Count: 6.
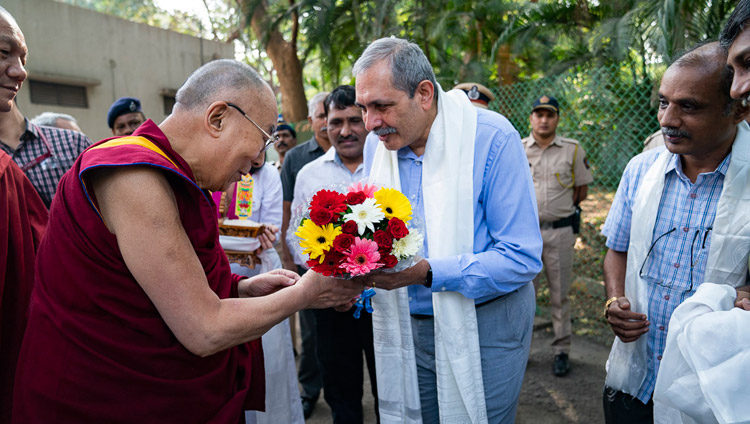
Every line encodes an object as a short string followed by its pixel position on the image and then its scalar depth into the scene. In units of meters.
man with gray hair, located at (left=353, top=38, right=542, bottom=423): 2.12
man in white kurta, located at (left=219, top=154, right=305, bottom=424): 3.21
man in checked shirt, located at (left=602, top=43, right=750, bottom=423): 1.90
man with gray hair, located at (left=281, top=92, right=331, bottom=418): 4.23
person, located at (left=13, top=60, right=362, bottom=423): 1.52
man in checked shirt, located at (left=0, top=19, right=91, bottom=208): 2.77
